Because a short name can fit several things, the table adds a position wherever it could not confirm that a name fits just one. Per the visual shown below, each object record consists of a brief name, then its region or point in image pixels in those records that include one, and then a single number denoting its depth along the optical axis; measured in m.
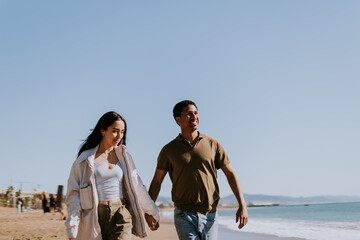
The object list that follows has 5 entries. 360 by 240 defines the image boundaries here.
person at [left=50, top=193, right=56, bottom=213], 25.12
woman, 3.78
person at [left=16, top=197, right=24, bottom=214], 27.11
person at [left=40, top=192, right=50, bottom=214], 24.47
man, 3.97
